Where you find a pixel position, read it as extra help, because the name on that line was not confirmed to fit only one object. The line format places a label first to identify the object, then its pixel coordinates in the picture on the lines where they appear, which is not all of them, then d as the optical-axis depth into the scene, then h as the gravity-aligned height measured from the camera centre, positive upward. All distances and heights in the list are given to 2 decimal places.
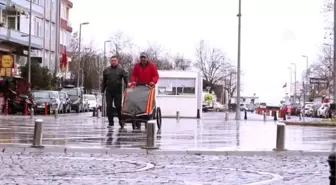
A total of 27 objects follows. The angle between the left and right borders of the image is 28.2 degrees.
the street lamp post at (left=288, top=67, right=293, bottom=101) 163.46 +3.25
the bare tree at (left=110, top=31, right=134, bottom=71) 98.00 +7.36
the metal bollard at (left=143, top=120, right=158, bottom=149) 12.87 -0.66
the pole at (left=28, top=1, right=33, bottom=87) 52.97 +3.59
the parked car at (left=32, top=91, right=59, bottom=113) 41.81 -0.05
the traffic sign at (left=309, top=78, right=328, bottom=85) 66.12 +2.23
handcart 17.98 -0.08
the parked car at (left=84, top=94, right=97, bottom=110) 68.47 -0.02
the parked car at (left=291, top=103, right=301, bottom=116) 86.44 -1.02
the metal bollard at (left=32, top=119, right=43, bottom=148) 12.81 -0.69
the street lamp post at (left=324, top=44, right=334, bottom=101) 69.12 +4.62
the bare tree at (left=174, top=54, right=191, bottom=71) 124.29 +7.17
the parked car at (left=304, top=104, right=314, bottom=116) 84.97 -0.96
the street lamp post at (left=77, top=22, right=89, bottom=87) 80.09 +9.06
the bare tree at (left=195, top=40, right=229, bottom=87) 119.31 +6.83
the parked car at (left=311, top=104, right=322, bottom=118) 79.37 -0.81
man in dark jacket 19.50 +0.50
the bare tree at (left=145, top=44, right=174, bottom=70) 110.95 +7.16
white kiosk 41.66 +0.49
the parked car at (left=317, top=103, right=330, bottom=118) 70.19 -0.92
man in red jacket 18.50 +0.79
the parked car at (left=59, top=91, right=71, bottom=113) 47.19 -0.18
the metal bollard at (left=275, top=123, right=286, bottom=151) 13.12 -0.74
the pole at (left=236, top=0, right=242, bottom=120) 44.91 +3.00
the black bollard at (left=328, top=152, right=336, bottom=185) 5.09 -0.49
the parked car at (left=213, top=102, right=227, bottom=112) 98.99 -0.85
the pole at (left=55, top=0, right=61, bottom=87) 79.00 +7.67
